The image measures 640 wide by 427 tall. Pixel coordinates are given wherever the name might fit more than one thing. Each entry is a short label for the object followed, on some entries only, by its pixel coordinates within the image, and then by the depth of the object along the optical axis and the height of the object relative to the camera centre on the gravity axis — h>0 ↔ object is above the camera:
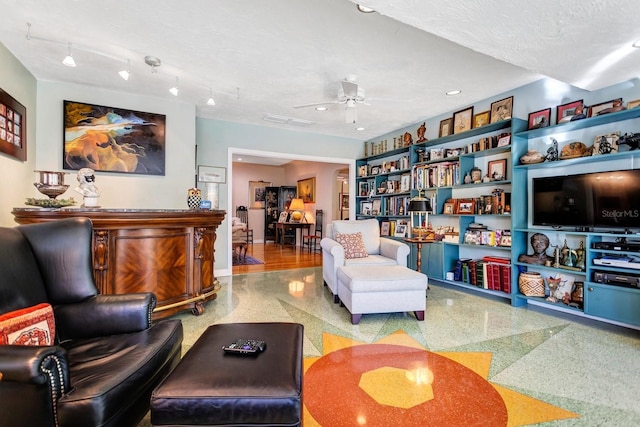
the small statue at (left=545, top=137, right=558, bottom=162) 3.14 +0.64
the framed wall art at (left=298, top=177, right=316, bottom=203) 8.66 +0.67
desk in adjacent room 8.55 -0.40
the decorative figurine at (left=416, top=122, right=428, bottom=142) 4.73 +1.27
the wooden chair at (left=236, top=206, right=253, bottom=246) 9.62 -0.06
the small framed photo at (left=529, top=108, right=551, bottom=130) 3.25 +1.04
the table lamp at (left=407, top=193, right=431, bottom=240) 4.08 -0.03
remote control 1.30 -0.59
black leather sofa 1.00 -0.59
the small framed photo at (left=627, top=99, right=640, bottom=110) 2.63 +0.97
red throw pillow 1.23 -0.50
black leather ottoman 1.01 -0.62
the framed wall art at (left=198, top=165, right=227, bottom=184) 4.82 +0.61
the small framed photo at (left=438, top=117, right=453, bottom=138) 4.42 +1.27
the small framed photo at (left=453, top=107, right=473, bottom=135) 4.15 +1.30
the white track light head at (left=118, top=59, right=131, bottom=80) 2.87 +1.30
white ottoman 2.83 -0.75
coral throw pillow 3.75 -0.40
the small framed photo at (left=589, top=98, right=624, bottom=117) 2.71 +1.00
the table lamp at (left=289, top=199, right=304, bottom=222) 8.52 +0.07
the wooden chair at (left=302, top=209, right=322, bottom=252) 8.17 -0.62
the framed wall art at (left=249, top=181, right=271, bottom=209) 9.80 +0.59
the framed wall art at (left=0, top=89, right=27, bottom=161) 2.71 +0.79
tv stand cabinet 2.63 -0.15
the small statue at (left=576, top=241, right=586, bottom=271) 2.91 -0.42
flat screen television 2.63 +0.14
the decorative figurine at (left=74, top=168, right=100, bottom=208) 2.59 +0.20
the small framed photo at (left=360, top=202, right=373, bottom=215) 5.95 +0.10
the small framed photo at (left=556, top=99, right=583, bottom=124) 3.03 +1.07
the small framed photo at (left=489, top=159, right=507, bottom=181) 3.72 +0.55
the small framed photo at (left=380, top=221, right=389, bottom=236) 5.46 -0.27
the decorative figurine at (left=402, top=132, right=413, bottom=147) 4.98 +1.22
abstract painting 3.66 +0.90
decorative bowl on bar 2.44 +0.21
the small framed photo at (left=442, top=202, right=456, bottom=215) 4.24 +0.08
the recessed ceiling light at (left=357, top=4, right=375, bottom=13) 2.16 +1.45
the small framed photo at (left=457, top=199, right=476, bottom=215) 3.99 +0.10
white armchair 3.44 -0.45
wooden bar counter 2.46 -0.35
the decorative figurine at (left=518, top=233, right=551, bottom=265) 3.23 -0.39
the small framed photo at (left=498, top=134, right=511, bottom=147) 3.52 +0.86
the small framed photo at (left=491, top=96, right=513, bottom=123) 3.64 +1.27
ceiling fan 3.30 +1.34
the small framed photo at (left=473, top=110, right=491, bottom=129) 3.92 +1.24
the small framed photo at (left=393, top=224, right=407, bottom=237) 5.06 -0.29
